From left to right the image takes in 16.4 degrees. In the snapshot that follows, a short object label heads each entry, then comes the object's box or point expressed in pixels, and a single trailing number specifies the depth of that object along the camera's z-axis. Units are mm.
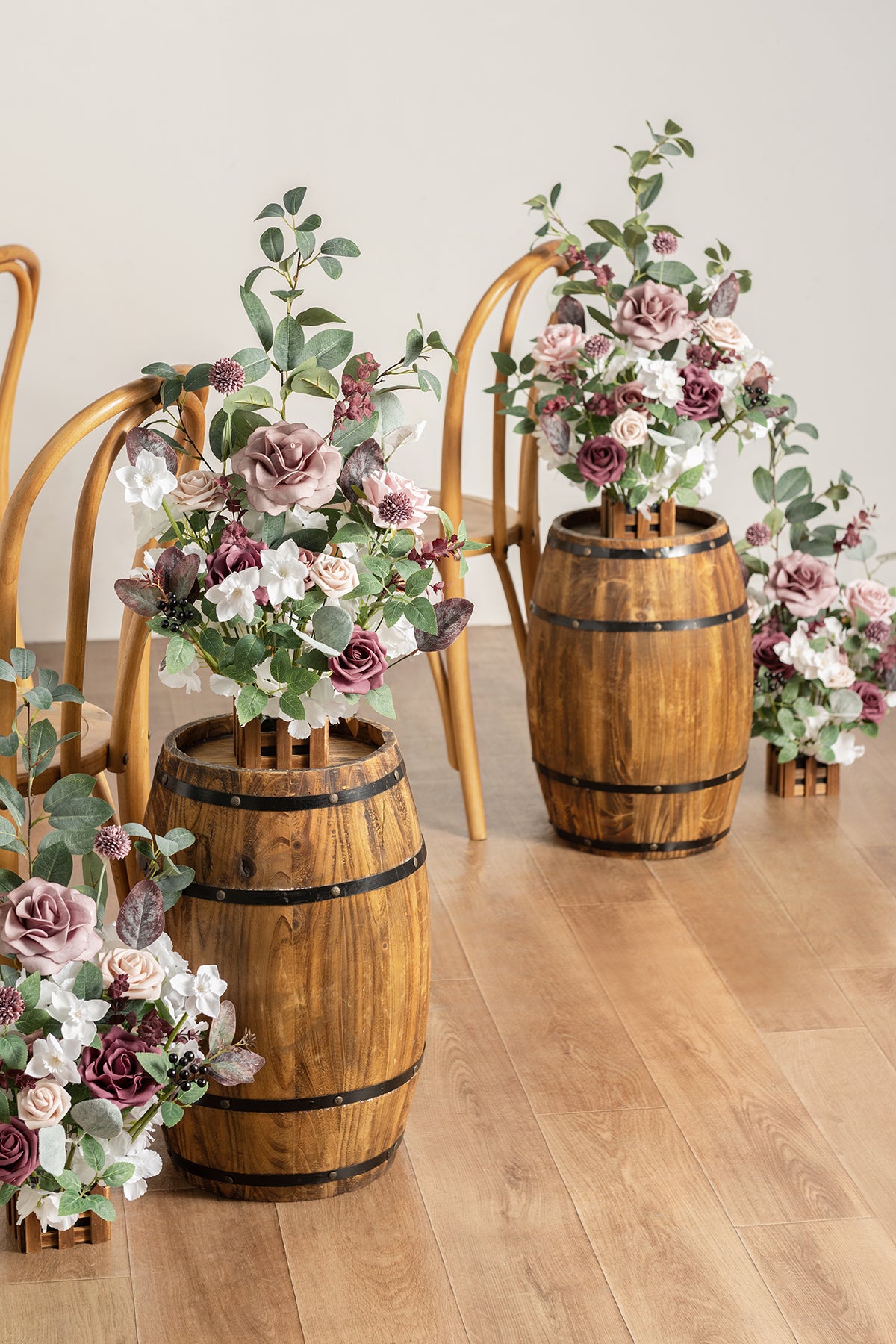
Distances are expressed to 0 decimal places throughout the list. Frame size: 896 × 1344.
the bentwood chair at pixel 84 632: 3474
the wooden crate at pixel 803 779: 4679
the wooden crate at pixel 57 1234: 3474
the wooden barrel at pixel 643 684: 4265
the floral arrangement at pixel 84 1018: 3358
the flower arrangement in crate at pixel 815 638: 4564
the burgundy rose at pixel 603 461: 4219
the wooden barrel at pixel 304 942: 3441
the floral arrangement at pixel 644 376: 4219
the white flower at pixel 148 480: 3352
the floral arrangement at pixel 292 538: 3341
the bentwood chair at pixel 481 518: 4364
